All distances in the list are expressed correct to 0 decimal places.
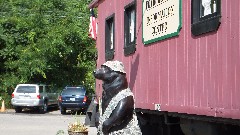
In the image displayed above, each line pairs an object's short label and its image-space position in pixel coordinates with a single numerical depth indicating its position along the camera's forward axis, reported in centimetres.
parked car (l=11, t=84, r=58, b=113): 2661
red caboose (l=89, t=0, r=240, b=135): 565
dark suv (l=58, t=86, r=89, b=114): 2659
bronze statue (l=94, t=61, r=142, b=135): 549
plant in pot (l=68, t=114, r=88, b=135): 1209
